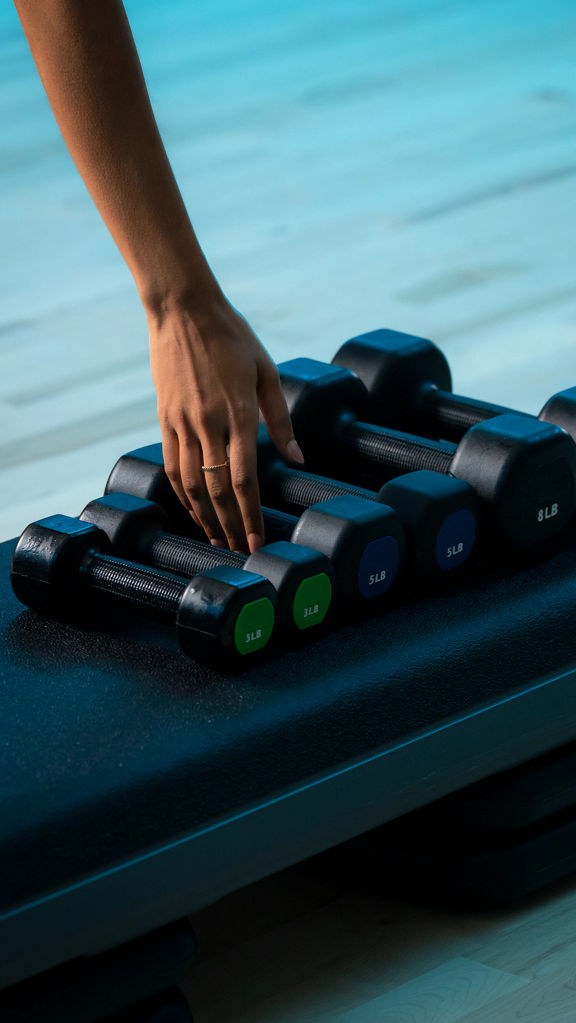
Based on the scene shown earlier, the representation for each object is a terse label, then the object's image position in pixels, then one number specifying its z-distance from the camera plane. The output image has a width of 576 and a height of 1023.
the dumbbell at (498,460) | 1.96
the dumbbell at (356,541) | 1.89
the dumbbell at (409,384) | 2.15
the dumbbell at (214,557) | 1.86
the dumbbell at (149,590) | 1.82
